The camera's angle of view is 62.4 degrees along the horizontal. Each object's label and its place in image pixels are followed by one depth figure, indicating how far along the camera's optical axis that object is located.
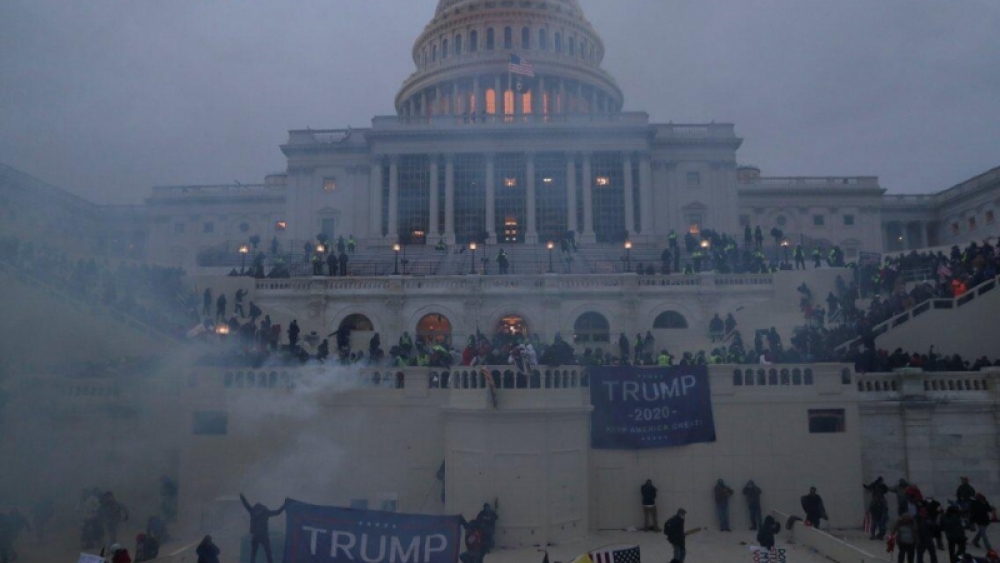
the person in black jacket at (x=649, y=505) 21.27
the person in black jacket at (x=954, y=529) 18.05
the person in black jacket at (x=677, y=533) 17.38
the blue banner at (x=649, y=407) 21.58
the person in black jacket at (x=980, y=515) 19.56
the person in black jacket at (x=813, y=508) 20.36
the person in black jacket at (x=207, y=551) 15.20
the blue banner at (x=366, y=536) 12.09
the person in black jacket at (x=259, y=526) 15.83
